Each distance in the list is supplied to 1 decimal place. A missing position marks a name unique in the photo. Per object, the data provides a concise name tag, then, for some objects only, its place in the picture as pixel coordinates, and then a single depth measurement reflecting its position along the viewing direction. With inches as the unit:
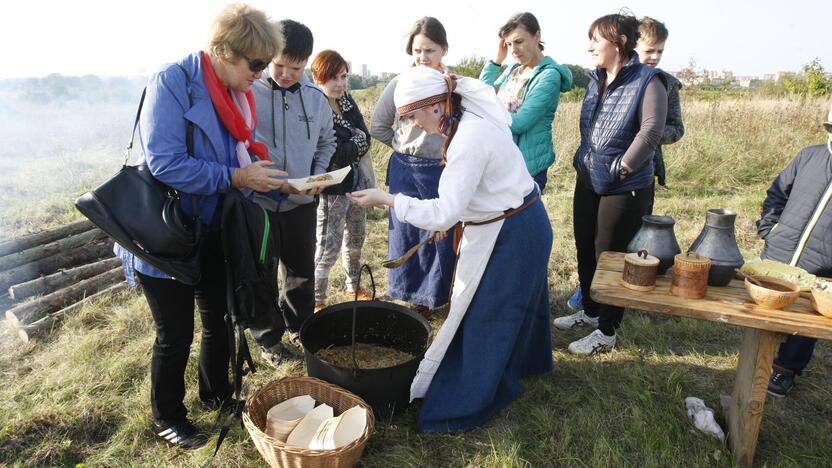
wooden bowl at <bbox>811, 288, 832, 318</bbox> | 76.7
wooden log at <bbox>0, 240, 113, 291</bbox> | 158.7
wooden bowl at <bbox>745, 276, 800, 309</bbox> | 78.8
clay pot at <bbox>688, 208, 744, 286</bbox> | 87.7
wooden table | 77.0
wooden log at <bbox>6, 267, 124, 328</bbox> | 138.3
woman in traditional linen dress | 86.8
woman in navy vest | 113.2
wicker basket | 83.4
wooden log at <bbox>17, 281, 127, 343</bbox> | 135.0
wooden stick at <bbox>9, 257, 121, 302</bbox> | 149.8
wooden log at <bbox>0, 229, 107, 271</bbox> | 158.7
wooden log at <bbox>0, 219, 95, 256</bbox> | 159.6
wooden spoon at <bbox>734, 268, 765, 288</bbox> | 84.5
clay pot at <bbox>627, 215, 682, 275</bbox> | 92.0
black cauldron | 100.3
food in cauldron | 118.6
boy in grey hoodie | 106.3
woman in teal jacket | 137.5
